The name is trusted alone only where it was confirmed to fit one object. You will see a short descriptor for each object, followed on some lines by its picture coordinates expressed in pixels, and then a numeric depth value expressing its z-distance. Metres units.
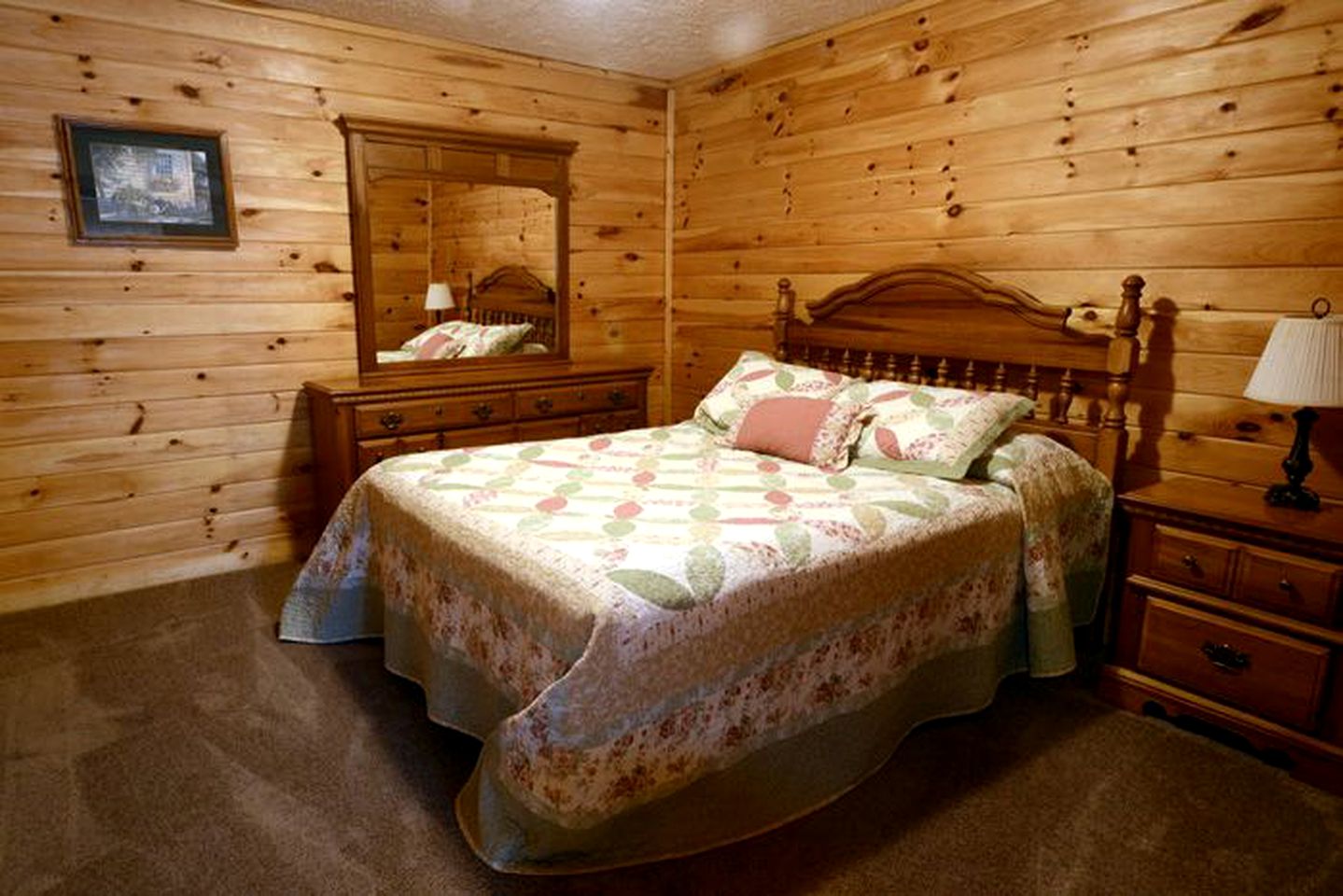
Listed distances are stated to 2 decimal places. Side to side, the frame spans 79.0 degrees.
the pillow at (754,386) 2.96
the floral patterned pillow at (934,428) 2.42
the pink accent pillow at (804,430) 2.61
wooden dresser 3.12
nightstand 1.93
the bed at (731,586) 1.58
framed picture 2.81
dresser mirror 3.43
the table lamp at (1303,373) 1.90
